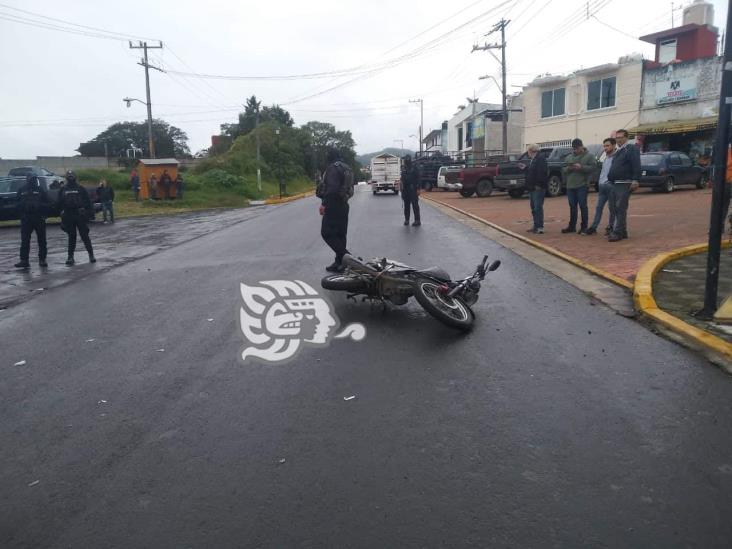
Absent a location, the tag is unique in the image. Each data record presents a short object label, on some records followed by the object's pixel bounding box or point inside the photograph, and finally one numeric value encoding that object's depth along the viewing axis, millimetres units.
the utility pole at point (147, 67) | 40281
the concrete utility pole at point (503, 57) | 34406
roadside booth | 33281
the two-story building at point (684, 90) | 29625
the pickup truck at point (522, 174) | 23759
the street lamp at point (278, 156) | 59144
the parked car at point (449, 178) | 32938
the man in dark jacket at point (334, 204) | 8508
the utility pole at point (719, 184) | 5277
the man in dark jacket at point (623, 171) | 9828
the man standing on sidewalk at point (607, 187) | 10359
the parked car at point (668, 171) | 22688
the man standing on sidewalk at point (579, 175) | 11219
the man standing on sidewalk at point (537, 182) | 11961
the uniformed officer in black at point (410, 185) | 14469
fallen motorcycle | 5590
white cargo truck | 39553
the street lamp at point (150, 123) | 39688
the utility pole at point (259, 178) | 43506
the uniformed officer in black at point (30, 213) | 10539
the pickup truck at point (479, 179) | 27875
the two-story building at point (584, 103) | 34188
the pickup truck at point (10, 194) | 21078
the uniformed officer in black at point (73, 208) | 10750
